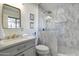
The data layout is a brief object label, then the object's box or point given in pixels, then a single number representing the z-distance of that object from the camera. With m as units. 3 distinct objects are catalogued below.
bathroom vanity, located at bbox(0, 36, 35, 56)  0.75
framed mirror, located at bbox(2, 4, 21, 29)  0.85
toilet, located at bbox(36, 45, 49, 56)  0.89
